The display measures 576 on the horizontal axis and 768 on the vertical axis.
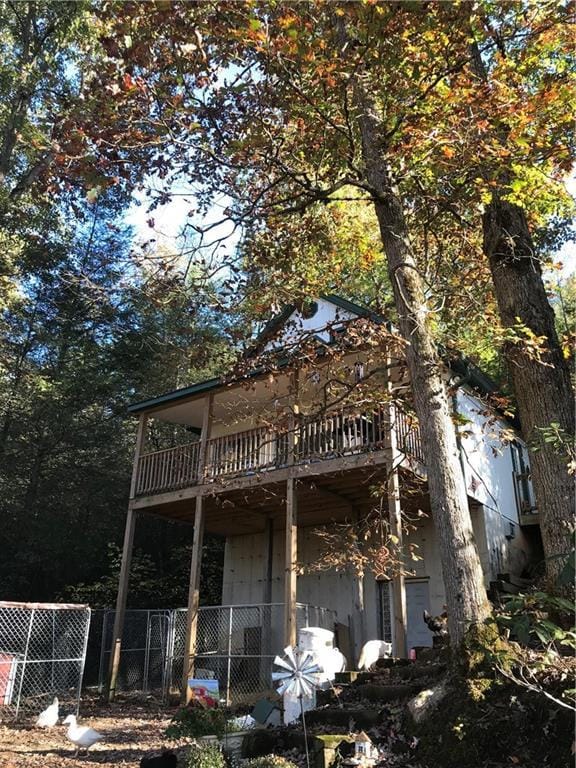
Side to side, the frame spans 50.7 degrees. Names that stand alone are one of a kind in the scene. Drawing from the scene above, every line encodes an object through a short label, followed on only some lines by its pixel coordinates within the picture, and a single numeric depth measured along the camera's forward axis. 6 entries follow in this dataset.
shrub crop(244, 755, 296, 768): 5.48
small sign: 9.89
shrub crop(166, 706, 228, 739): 6.41
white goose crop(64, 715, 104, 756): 7.07
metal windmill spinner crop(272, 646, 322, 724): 6.23
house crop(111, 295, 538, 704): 11.14
